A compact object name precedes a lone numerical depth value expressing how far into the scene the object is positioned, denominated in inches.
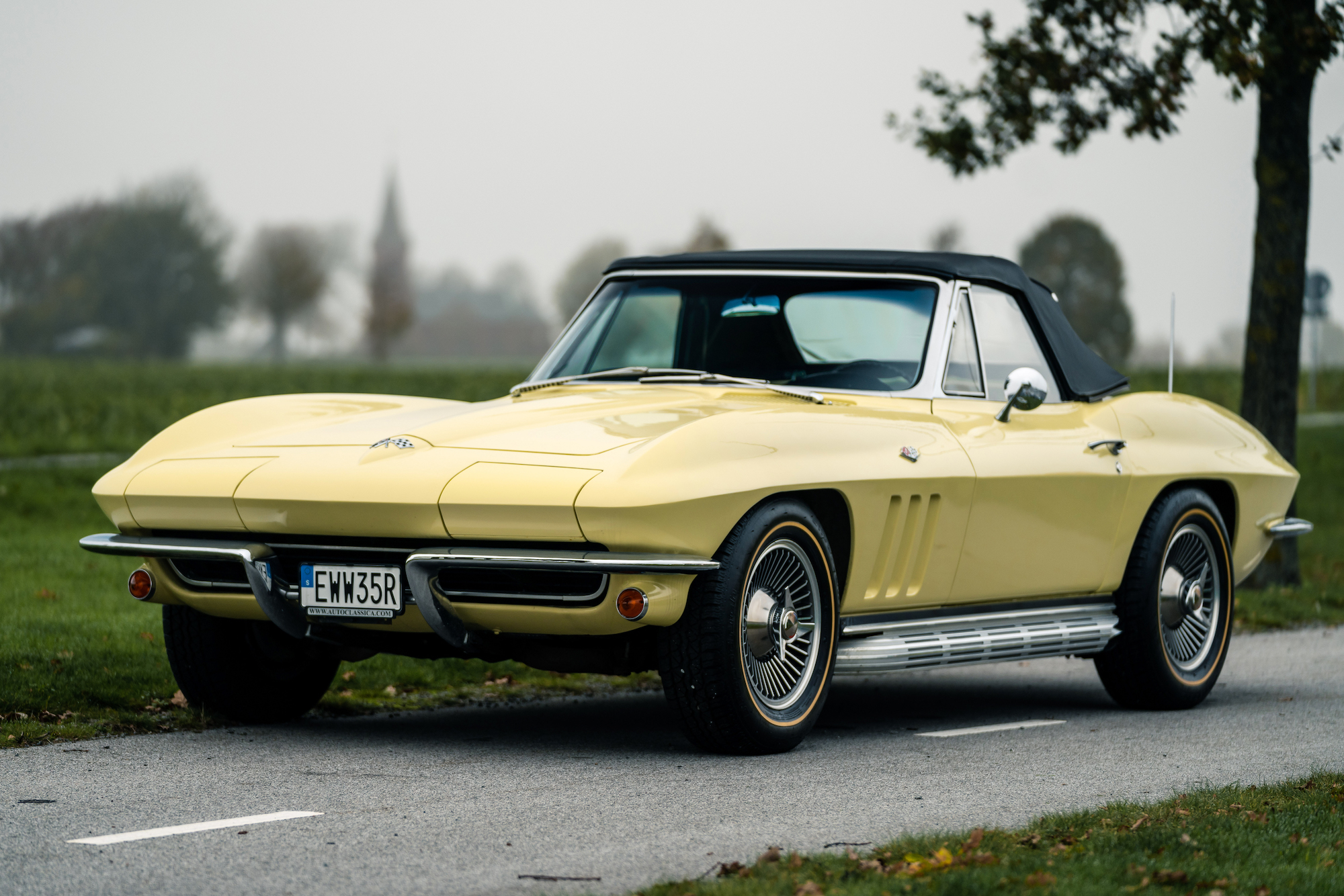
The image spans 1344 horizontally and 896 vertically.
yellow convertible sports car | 443.5
